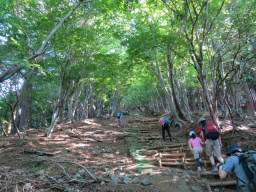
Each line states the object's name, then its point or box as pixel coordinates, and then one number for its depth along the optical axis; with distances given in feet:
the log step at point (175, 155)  24.25
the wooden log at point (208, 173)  18.17
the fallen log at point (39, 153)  22.62
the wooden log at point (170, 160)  23.50
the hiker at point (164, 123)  34.41
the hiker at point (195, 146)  20.27
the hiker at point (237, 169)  8.68
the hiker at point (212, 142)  19.58
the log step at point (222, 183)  16.06
